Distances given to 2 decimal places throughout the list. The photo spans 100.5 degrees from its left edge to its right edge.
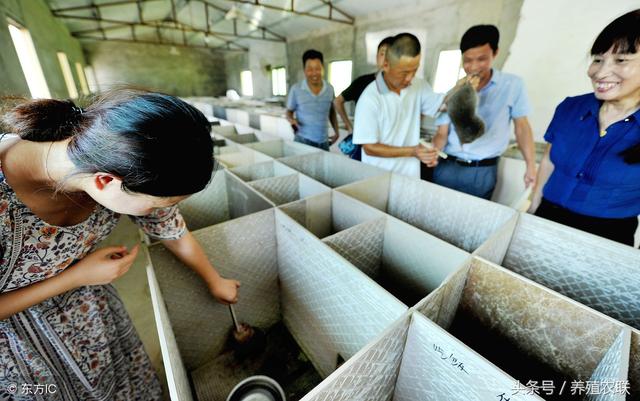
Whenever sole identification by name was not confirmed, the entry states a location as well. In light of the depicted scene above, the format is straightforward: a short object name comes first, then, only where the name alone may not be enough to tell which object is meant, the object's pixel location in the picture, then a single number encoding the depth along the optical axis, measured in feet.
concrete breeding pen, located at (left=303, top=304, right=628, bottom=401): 1.66
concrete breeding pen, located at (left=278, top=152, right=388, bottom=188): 5.61
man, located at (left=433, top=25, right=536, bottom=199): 4.90
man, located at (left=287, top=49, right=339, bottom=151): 8.49
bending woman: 1.64
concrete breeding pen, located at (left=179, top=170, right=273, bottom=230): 4.88
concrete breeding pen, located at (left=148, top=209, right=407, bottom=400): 2.66
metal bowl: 2.60
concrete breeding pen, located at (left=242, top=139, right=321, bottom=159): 7.33
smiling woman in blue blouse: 2.96
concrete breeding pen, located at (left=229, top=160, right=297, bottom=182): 5.77
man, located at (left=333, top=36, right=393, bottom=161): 8.76
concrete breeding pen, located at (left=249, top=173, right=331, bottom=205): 4.88
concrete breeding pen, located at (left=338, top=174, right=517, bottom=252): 3.76
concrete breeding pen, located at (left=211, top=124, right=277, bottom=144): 9.77
